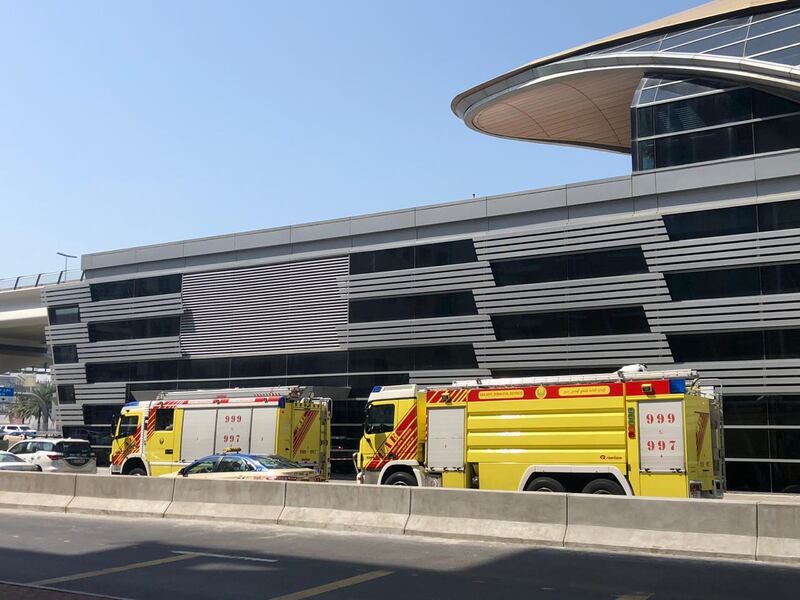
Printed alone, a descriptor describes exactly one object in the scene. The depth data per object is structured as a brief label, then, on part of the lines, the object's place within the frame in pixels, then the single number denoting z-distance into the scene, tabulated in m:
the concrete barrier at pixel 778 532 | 11.84
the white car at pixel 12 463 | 26.89
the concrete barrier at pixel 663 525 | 12.33
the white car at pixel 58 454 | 33.12
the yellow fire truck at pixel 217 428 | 27.44
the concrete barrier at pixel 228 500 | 17.30
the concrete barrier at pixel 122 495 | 19.05
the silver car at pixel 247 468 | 20.23
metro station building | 27.83
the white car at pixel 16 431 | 72.00
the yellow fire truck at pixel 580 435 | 17.92
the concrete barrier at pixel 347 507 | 15.60
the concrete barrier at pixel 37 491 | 20.73
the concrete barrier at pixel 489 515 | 13.95
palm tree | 105.25
